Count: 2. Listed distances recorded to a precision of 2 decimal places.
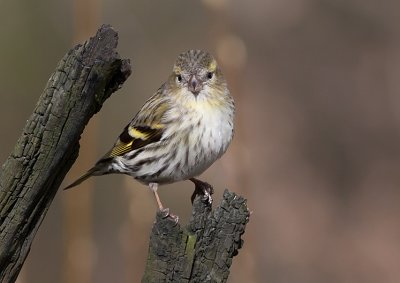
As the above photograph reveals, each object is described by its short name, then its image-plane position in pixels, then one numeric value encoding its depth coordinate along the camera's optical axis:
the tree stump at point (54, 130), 6.51
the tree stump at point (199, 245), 6.51
